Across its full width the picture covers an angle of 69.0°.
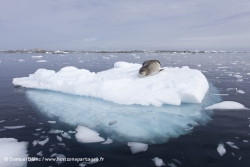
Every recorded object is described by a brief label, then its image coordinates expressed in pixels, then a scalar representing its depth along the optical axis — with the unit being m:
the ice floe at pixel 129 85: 7.44
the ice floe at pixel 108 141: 4.56
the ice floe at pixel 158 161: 3.68
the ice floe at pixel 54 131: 5.15
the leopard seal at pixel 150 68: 9.76
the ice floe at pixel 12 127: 5.54
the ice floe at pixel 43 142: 4.55
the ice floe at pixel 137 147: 4.16
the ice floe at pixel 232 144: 4.27
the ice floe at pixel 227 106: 6.92
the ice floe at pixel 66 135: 4.85
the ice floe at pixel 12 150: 3.75
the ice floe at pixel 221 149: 4.02
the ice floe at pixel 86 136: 4.65
